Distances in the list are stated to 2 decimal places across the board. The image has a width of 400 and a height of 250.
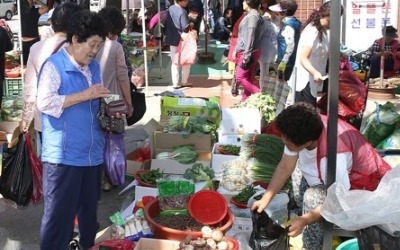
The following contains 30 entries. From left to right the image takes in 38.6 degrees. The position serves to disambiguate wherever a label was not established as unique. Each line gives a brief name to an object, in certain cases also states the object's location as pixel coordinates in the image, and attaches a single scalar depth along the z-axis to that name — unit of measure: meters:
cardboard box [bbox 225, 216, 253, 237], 4.31
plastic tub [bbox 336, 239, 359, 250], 3.64
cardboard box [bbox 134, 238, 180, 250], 3.71
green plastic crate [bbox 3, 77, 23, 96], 8.70
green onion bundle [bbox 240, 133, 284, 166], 5.45
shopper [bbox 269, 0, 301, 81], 8.18
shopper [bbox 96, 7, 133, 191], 4.93
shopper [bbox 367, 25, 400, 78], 10.47
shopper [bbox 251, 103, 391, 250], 3.37
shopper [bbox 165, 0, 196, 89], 9.99
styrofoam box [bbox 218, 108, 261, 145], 6.25
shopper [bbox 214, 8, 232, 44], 17.52
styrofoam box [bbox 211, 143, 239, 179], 5.63
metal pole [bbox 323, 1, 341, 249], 2.97
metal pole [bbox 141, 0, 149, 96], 9.41
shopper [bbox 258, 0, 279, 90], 8.41
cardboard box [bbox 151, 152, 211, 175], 5.66
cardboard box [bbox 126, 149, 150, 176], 5.88
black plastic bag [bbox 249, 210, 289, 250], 3.56
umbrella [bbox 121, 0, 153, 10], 13.98
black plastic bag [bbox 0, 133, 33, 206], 4.46
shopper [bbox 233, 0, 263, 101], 7.95
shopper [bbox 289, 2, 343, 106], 5.70
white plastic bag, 2.93
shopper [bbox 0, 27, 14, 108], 6.11
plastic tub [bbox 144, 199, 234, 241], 3.73
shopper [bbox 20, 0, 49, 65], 8.96
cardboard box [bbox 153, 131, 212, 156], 6.00
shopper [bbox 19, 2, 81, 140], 4.32
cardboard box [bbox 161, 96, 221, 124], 6.59
